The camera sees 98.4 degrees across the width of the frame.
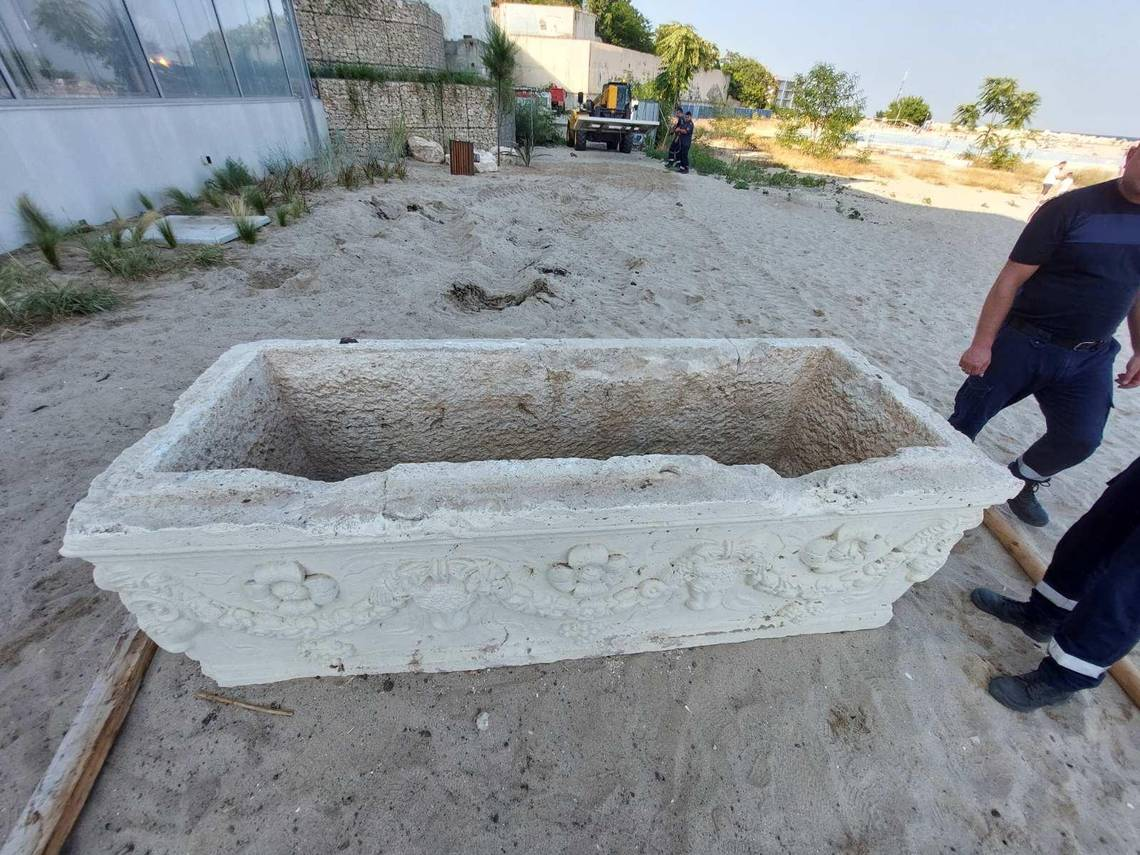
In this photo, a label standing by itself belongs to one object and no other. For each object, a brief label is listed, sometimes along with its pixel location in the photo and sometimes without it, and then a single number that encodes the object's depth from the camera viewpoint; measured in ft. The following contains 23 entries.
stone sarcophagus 3.56
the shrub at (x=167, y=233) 13.32
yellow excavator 42.98
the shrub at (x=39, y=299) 9.65
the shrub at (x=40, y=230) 11.39
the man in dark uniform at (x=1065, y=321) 5.09
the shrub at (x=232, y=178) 18.49
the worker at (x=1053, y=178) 23.88
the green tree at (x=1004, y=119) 50.44
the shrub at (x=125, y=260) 11.85
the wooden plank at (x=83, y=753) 3.53
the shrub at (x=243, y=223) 14.16
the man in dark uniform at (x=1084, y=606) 4.24
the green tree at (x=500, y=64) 29.91
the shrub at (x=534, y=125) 38.96
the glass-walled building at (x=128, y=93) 12.71
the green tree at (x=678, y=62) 53.83
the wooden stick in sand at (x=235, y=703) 4.50
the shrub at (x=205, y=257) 12.84
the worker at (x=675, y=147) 34.94
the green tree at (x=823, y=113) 46.57
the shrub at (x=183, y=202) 16.20
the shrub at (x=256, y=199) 16.24
